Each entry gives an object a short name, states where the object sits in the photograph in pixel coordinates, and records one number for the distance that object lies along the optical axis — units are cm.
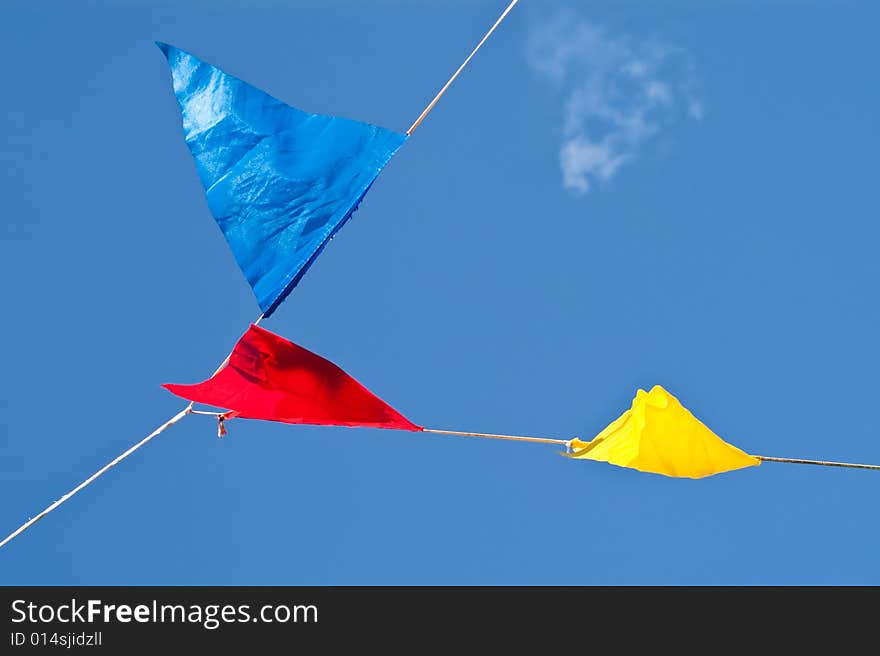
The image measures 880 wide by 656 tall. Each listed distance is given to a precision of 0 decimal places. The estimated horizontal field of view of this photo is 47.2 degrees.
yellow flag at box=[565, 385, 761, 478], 1091
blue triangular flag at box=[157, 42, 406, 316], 1064
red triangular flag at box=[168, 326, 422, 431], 1073
